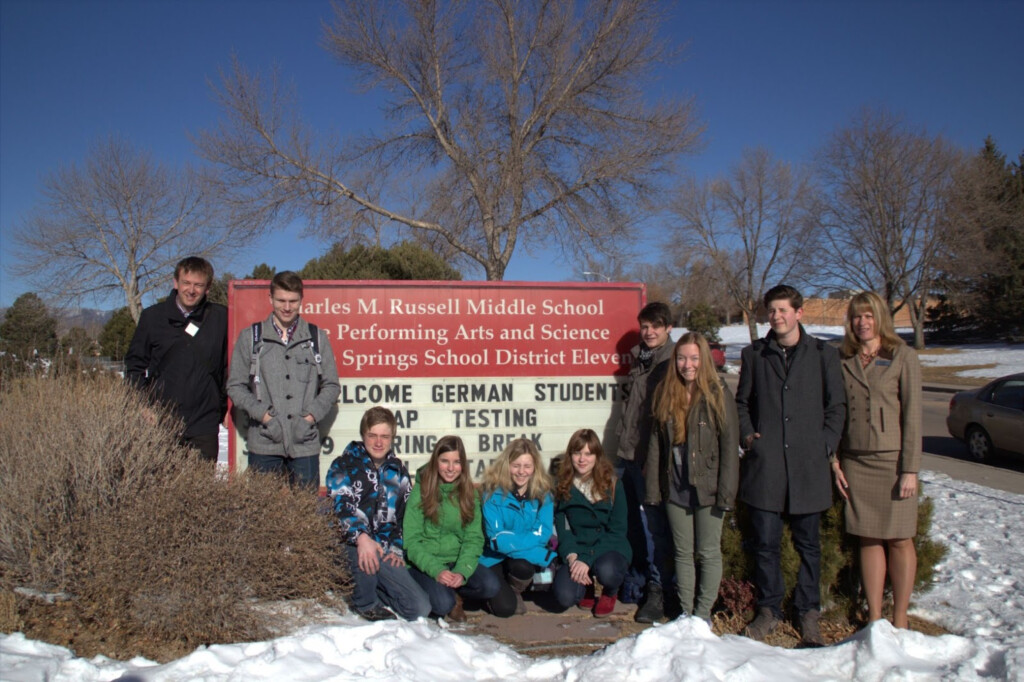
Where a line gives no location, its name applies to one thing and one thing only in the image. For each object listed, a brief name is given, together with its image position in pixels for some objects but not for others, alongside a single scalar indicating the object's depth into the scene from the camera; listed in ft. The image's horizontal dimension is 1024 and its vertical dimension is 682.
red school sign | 18.03
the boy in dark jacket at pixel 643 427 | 15.48
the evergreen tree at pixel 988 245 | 112.37
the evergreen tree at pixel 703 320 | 142.19
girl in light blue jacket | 14.85
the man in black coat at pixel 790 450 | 13.05
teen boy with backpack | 15.39
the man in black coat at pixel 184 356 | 15.55
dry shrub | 11.75
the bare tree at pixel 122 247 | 95.35
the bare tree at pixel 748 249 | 126.21
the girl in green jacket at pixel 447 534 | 14.14
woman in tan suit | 12.65
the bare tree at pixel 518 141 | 58.18
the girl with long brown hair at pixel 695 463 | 13.44
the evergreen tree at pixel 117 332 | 38.40
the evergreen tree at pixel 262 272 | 75.11
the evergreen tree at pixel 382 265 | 56.70
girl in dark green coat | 14.56
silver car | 34.17
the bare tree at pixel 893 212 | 110.63
